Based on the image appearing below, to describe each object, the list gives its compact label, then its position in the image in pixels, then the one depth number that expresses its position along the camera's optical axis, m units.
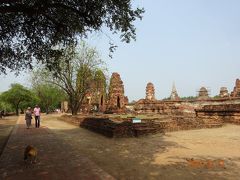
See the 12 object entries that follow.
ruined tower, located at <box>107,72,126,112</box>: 23.47
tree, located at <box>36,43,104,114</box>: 20.54
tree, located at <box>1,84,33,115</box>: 36.09
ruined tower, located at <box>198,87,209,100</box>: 29.29
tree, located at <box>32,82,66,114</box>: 39.75
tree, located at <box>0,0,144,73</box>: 6.14
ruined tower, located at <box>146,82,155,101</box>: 28.13
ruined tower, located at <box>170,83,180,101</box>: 36.35
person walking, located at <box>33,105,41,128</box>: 12.99
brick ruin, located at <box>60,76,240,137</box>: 9.53
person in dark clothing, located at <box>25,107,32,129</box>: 12.43
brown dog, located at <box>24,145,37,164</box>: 5.29
